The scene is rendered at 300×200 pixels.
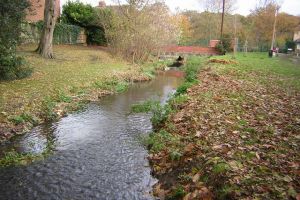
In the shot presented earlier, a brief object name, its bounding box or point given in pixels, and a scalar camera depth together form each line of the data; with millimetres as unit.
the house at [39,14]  32275
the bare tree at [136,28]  27328
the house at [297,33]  62712
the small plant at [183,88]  14628
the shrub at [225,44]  43953
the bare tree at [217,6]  64475
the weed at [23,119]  10125
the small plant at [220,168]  5894
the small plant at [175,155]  7391
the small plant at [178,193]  5976
